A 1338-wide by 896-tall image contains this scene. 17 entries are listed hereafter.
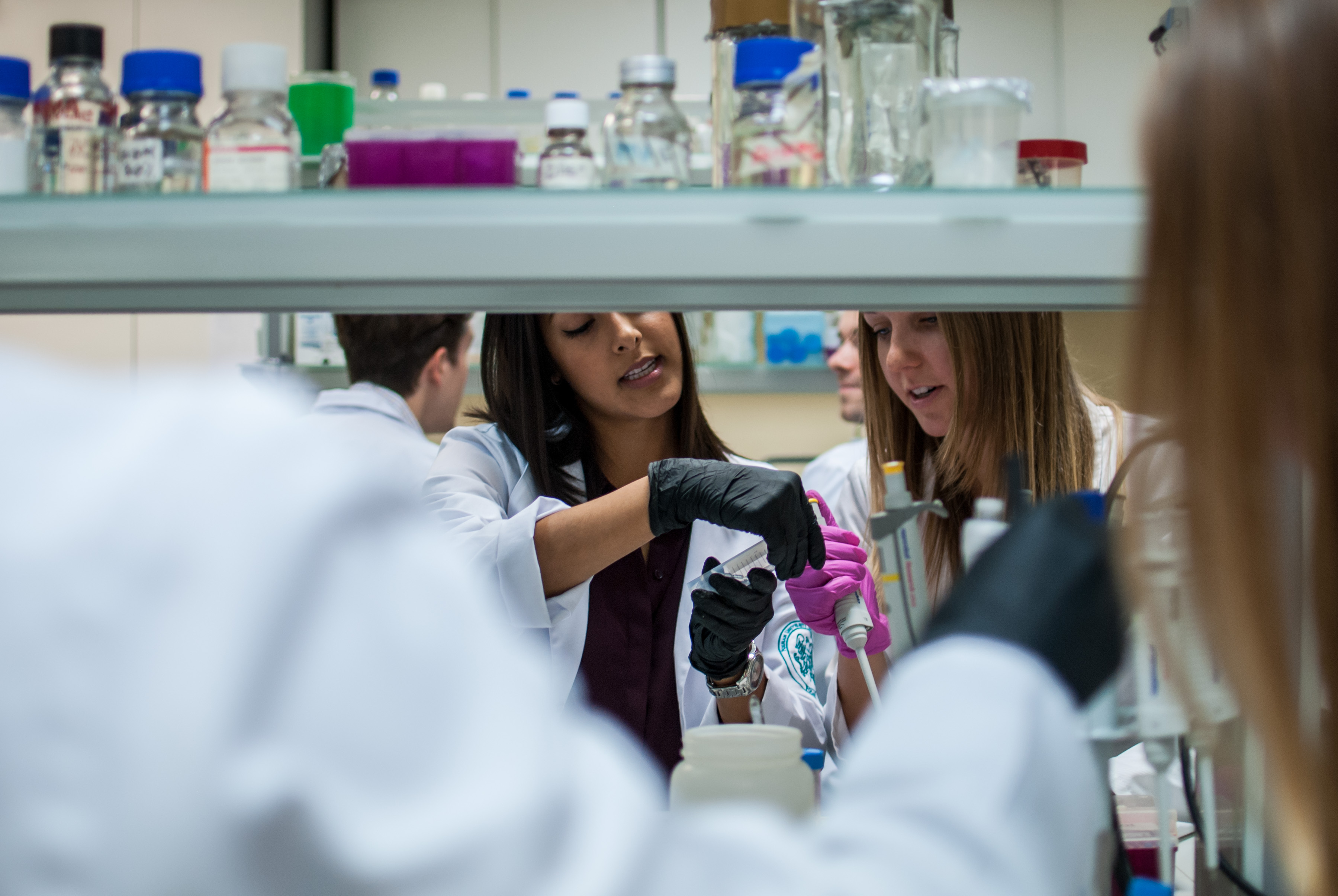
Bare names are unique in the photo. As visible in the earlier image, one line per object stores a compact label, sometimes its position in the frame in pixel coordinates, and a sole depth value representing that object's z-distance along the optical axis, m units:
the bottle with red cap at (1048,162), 0.86
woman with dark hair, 1.20
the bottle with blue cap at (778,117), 0.76
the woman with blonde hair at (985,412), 1.49
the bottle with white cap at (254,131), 0.74
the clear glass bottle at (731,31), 0.90
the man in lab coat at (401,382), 2.37
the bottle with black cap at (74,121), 0.76
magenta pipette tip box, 0.76
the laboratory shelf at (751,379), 3.19
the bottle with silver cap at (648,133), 0.77
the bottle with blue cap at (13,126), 0.73
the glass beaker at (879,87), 0.82
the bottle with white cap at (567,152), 0.76
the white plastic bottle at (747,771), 0.82
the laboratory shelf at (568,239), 0.68
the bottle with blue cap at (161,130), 0.75
